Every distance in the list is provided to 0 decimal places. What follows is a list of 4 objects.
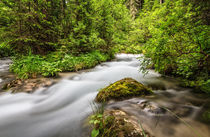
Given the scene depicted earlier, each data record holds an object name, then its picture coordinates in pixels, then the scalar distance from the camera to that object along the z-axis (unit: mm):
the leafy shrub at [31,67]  5133
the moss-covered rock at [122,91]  3062
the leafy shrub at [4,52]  11118
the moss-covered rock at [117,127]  1679
